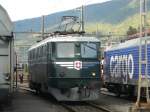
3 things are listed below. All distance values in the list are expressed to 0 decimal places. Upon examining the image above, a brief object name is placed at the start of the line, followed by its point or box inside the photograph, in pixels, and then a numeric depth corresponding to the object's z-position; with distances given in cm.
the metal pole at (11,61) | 1738
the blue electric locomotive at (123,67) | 2465
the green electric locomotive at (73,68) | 2256
